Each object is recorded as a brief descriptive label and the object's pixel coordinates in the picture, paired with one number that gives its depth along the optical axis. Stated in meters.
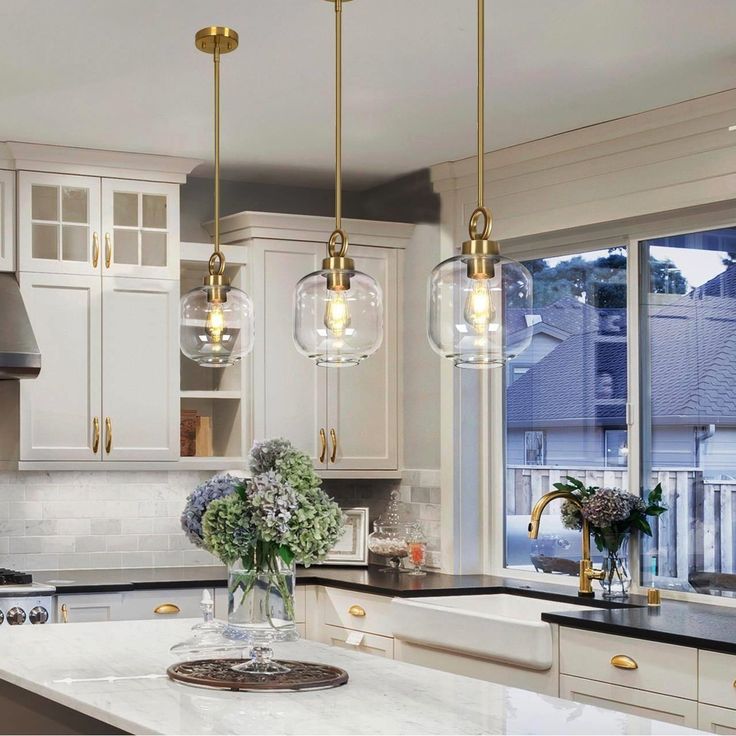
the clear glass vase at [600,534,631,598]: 4.34
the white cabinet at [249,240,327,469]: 5.27
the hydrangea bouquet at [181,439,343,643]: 2.58
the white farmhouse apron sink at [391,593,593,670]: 3.90
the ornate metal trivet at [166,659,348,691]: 2.54
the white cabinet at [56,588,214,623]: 4.62
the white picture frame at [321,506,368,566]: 5.32
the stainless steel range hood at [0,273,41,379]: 4.56
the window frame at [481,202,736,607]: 4.33
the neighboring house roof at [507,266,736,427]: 4.27
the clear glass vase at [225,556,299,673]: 2.65
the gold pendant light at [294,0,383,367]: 2.59
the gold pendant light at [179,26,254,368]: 3.03
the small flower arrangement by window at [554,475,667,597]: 4.31
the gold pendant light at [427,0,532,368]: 2.27
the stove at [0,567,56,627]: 4.45
